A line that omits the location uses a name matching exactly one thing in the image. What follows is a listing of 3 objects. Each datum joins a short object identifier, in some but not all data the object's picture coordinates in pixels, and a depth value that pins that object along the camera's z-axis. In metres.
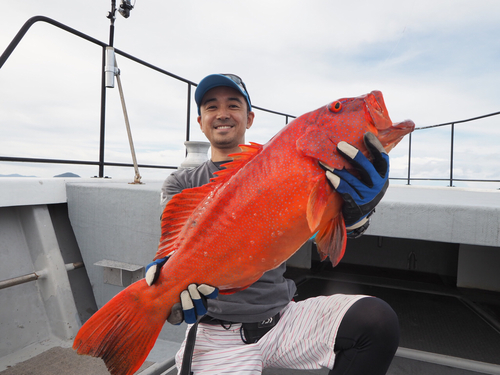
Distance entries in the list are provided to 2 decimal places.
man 1.24
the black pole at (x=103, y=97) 3.41
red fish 1.14
